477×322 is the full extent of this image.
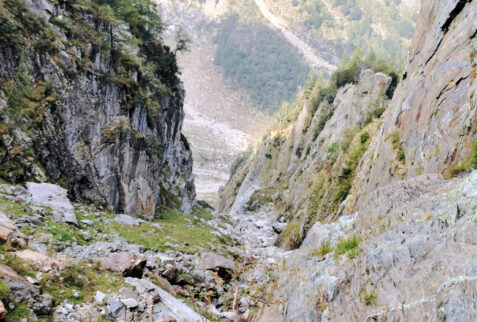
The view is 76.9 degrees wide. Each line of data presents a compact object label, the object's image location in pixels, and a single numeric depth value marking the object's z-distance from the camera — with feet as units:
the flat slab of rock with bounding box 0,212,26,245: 28.53
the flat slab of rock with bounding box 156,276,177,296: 37.70
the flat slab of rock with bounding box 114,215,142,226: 66.08
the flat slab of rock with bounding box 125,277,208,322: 30.07
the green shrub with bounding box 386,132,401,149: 46.49
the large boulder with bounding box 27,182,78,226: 49.43
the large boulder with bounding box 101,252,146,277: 35.35
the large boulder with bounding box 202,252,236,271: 50.42
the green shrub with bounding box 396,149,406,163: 42.88
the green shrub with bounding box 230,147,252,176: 412.24
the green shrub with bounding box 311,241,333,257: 27.55
